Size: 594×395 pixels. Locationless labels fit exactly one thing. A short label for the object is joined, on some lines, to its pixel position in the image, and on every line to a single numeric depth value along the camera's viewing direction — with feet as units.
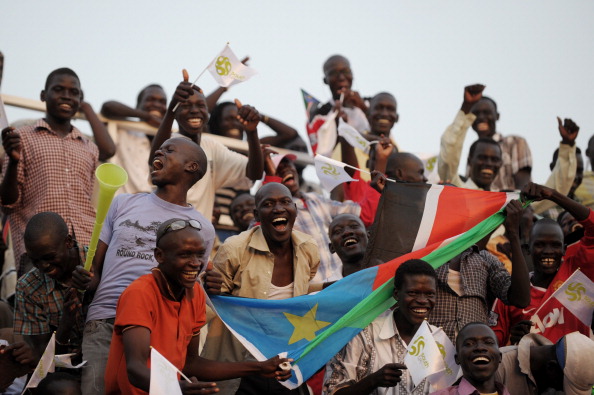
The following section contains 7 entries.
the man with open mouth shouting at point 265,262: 46.55
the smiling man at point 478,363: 42.22
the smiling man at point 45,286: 43.60
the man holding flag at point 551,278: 47.55
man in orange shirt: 35.65
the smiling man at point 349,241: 51.34
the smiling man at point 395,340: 43.11
